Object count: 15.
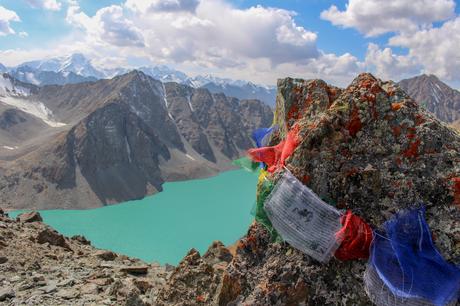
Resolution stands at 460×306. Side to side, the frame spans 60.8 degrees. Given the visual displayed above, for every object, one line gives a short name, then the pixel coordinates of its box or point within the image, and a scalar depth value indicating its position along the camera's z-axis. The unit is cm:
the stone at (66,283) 1023
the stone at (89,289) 972
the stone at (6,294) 931
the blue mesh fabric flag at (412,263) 501
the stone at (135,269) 1319
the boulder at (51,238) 1630
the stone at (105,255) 1596
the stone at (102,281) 1055
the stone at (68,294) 938
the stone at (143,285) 1078
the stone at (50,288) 983
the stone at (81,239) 2053
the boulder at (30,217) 2039
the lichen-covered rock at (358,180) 539
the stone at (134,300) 801
